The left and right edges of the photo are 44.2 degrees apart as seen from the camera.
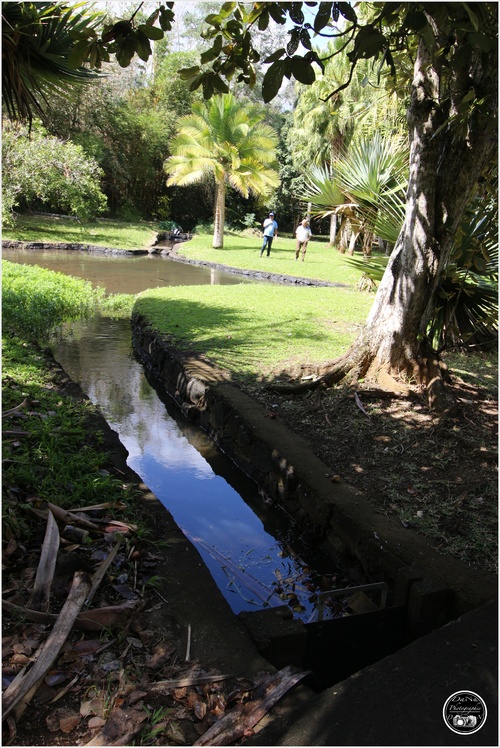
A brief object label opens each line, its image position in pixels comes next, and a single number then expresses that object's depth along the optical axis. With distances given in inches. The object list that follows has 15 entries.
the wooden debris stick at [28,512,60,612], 113.0
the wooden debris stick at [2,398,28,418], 190.1
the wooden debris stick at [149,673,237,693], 97.3
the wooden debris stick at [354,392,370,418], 222.7
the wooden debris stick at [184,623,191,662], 105.0
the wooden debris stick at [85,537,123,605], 116.6
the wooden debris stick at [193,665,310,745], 88.2
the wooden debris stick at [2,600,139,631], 108.7
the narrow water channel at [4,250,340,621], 163.0
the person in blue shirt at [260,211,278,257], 877.5
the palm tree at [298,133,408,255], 266.8
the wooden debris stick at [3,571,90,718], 91.9
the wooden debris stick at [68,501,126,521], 145.6
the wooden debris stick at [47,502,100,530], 139.1
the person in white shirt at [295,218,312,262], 815.7
